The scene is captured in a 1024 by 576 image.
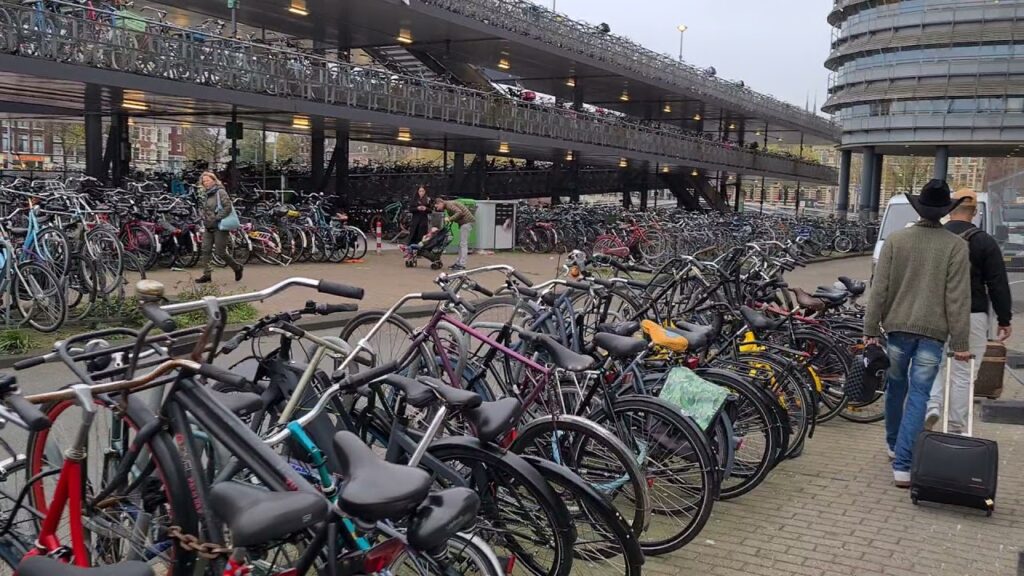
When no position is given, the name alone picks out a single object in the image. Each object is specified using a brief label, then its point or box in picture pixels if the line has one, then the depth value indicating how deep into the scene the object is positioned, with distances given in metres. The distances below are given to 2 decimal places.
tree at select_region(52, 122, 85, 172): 46.24
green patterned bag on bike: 4.11
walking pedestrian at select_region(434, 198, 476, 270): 15.64
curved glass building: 40.06
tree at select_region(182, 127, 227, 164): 46.94
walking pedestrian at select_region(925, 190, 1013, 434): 5.29
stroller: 15.46
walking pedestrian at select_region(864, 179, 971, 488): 4.88
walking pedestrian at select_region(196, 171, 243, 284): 11.89
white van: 13.24
